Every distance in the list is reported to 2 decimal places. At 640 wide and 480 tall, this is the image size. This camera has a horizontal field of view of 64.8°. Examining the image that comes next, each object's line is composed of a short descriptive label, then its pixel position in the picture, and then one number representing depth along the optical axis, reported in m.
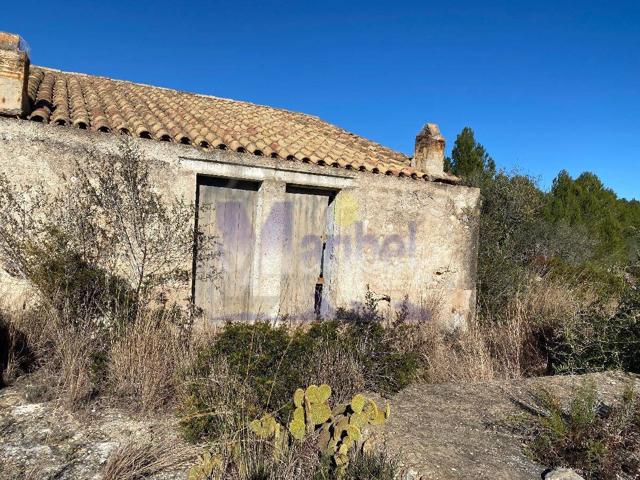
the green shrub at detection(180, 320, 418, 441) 3.75
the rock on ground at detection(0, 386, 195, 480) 3.35
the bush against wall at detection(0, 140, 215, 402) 5.22
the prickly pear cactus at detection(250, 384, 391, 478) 2.91
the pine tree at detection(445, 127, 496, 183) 17.98
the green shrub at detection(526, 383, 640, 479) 2.72
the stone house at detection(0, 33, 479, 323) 5.97
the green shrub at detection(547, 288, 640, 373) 5.27
